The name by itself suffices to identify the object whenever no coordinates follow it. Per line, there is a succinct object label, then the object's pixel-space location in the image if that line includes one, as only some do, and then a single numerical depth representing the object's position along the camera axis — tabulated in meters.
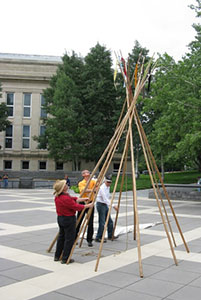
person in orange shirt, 7.88
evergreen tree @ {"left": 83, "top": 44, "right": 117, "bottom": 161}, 41.16
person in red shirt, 6.32
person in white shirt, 8.26
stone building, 47.34
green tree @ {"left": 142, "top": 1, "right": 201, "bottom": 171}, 17.02
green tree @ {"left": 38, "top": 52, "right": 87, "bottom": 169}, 39.28
